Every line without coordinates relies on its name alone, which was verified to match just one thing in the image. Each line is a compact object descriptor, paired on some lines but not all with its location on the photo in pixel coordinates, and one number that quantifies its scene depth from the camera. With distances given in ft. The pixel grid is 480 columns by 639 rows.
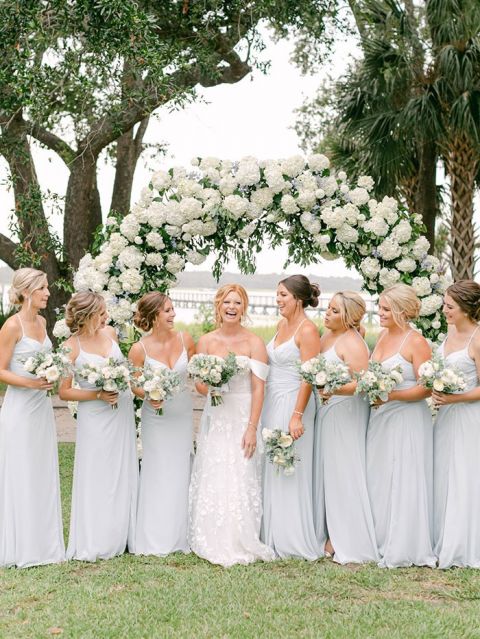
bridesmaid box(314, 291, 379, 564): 22.61
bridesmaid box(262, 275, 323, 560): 22.79
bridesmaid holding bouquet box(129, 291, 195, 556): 23.09
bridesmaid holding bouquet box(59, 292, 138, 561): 22.59
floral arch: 26.43
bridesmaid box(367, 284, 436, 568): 22.16
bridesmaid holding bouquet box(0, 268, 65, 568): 22.00
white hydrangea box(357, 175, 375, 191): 27.02
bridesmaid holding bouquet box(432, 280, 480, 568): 21.89
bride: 22.53
